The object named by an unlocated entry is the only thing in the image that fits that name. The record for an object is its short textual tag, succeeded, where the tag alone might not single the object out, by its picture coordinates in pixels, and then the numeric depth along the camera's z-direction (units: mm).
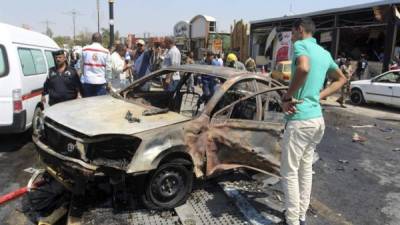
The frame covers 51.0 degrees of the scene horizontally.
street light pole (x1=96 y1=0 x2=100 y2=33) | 57650
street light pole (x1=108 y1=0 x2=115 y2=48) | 14320
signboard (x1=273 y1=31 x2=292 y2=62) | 23266
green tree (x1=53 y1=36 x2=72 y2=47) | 85300
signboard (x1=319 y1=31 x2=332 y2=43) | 21908
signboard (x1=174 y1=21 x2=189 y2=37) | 38250
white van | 6359
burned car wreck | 4000
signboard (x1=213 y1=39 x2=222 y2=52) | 23294
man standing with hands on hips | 3602
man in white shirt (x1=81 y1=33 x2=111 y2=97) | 7332
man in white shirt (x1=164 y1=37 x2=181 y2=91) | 8891
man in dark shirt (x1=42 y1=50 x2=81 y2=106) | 6141
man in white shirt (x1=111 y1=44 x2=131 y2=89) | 8672
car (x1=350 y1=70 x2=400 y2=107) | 13438
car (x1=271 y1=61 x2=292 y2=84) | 18809
